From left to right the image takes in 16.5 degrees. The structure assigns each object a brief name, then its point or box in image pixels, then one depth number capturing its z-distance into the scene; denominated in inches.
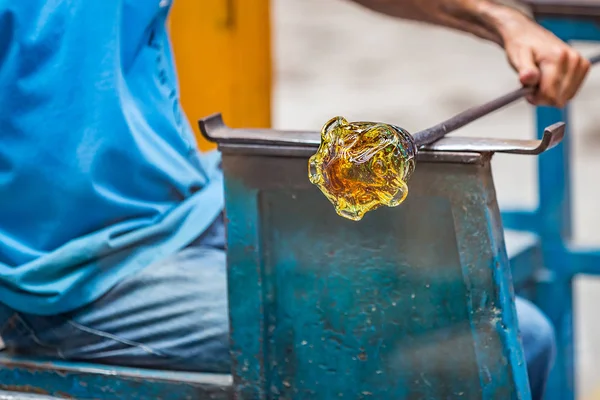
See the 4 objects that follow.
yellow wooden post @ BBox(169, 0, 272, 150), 142.8
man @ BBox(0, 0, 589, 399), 102.2
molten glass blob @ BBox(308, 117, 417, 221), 89.4
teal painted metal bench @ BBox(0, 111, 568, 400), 93.6
